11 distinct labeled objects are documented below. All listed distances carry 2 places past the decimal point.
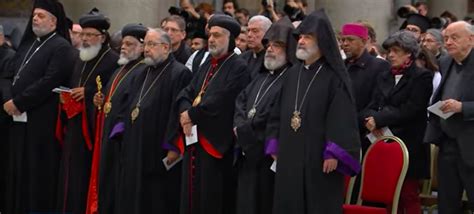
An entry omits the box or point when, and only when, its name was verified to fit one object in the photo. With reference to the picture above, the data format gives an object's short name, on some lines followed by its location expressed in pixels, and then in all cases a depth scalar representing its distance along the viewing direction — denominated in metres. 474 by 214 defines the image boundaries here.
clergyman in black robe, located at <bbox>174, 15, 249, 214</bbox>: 19.28
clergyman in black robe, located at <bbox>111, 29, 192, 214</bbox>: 20.14
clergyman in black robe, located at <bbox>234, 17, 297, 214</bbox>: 18.05
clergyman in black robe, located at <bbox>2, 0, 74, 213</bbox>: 22.11
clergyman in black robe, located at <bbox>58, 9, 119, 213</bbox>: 21.80
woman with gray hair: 19.03
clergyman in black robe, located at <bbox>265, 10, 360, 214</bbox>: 16.89
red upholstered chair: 17.42
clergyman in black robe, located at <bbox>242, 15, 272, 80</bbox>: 19.47
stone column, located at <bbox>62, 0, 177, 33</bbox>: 28.67
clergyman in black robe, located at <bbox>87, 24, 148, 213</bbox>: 20.95
